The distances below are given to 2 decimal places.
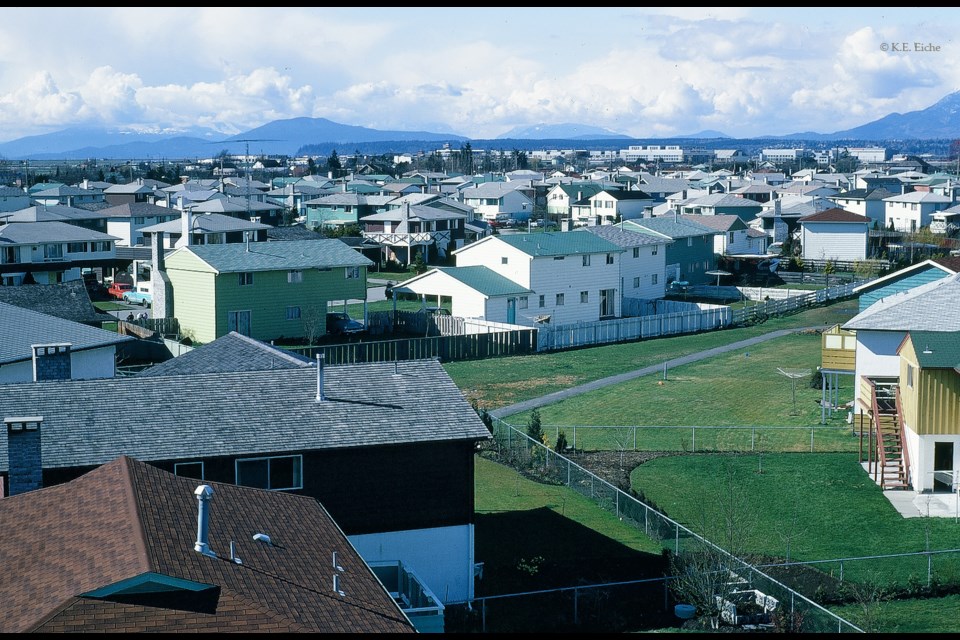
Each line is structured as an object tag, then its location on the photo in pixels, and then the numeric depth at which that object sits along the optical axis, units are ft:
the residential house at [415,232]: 292.61
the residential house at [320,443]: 72.13
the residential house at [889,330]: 117.39
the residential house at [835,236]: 297.12
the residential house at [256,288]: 185.98
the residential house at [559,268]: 206.08
